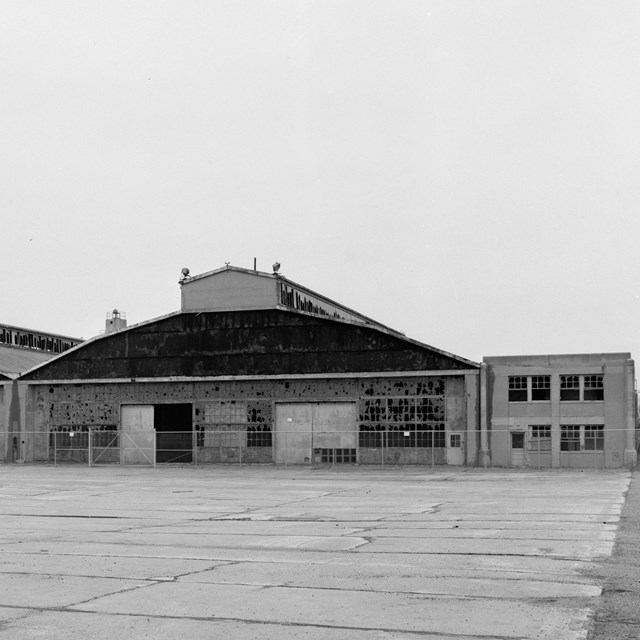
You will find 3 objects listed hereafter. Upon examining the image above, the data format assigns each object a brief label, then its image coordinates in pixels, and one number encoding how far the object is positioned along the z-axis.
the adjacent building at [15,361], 61.72
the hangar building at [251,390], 54.47
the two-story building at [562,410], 51.66
